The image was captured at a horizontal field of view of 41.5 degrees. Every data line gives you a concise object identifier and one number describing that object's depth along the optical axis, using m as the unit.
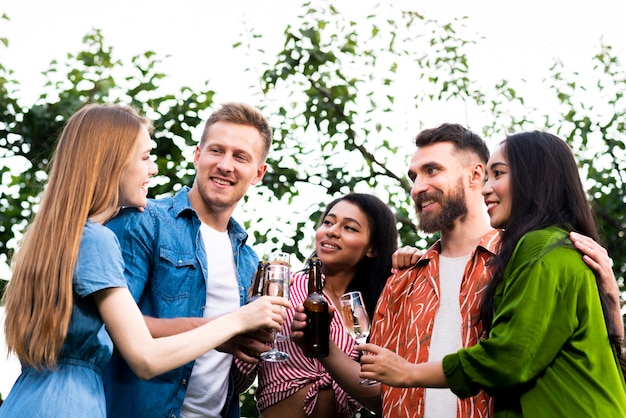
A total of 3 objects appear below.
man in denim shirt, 3.51
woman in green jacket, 2.77
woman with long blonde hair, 2.70
